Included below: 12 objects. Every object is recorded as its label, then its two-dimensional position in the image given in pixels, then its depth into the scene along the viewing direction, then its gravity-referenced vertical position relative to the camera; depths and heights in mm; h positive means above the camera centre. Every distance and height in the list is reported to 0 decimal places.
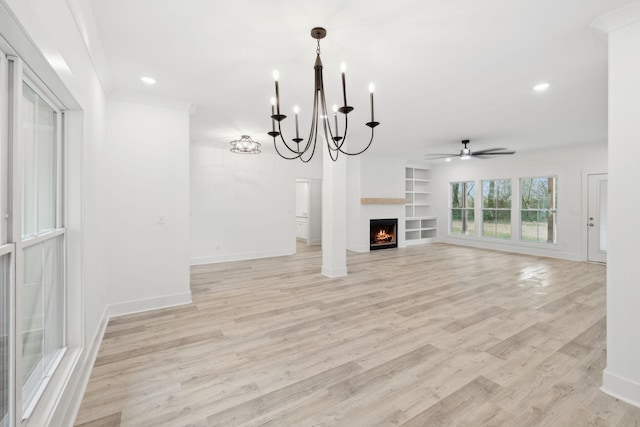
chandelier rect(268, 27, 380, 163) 1885 +931
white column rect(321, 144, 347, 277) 4809 -34
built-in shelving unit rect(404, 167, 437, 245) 8727 +104
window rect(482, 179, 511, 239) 7477 +116
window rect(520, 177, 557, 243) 6754 +85
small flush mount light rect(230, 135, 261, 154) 5239 +1261
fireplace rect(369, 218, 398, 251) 7613 -588
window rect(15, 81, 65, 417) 1426 -215
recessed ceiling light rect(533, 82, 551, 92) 3006 +1364
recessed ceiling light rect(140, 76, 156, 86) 2846 +1341
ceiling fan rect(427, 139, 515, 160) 5458 +1156
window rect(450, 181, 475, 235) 8305 +128
